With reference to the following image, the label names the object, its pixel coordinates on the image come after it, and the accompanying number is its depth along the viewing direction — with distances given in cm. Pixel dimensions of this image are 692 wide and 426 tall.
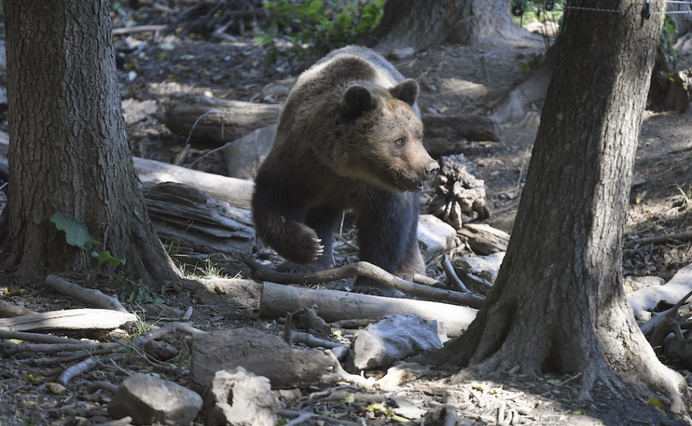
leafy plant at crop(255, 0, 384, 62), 2492
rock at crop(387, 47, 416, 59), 2378
